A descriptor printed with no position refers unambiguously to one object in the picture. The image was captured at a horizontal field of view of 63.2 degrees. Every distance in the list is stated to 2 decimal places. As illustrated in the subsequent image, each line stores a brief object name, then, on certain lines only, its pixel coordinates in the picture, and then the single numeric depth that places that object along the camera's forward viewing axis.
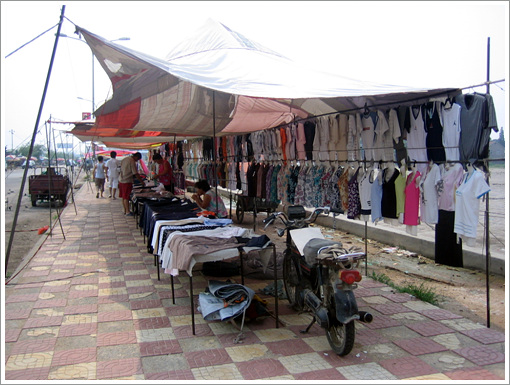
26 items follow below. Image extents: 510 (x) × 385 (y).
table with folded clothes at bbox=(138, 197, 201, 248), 5.87
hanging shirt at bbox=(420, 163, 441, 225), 4.68
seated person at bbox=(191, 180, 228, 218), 7.88
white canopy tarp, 4.59
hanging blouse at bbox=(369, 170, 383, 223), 5.44
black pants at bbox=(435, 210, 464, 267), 5.77
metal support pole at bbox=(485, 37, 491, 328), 4.03
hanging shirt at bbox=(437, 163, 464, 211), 4.41
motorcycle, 3.44
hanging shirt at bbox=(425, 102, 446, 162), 4.67
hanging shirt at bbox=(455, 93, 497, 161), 4.14
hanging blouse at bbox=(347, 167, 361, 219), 5.78
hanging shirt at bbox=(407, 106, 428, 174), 4.89
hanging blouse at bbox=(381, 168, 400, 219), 5.25
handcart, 10.23
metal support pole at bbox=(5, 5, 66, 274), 3.92
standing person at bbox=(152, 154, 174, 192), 13.16
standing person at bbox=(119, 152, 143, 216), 11.33
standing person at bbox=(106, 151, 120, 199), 14.96
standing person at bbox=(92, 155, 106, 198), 17.28
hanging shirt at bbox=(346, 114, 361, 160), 5.93
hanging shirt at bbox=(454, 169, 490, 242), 4.11
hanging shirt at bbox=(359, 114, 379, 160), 5.64
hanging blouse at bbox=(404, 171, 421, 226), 4.95
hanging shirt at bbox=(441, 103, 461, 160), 4.43
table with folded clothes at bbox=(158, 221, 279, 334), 3.99
